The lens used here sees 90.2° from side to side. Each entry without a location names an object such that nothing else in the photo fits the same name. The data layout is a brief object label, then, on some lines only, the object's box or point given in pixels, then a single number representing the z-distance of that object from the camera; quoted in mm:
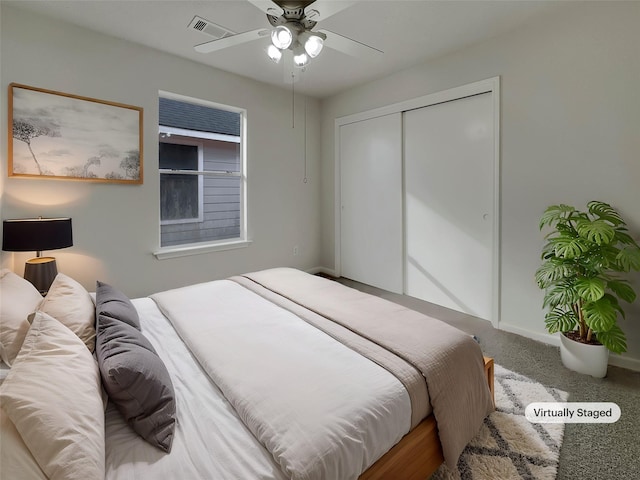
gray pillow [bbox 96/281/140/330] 1429
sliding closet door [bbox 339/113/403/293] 3742
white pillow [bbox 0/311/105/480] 729
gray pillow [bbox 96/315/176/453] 993
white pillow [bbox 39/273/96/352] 1320
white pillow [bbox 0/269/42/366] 1134
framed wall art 2404
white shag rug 1385
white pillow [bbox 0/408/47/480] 654
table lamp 2145
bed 843
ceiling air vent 2504
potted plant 1935
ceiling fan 1674
